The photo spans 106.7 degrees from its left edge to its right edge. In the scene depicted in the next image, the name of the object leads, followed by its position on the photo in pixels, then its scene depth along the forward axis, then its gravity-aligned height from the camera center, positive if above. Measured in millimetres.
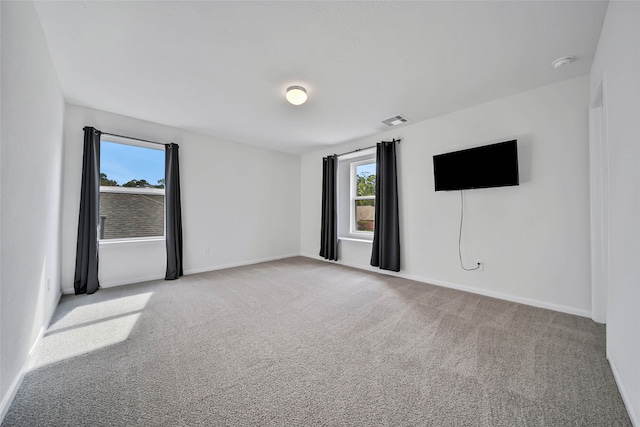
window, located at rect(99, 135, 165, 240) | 3340 +400
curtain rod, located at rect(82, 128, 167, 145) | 3233 +1132
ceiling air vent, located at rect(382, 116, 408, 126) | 3414 +1401
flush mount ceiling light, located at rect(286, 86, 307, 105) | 2535 +1309
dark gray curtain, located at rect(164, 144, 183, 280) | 3656 +113
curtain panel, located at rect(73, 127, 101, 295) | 2990 -96
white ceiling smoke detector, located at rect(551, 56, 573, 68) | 2088 +1377
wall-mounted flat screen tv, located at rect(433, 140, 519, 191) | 2704 +597
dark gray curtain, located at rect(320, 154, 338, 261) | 4750 +97
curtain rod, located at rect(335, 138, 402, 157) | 3814 +1218
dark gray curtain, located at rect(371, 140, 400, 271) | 3795 +118
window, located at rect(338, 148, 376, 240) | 4609 +389
